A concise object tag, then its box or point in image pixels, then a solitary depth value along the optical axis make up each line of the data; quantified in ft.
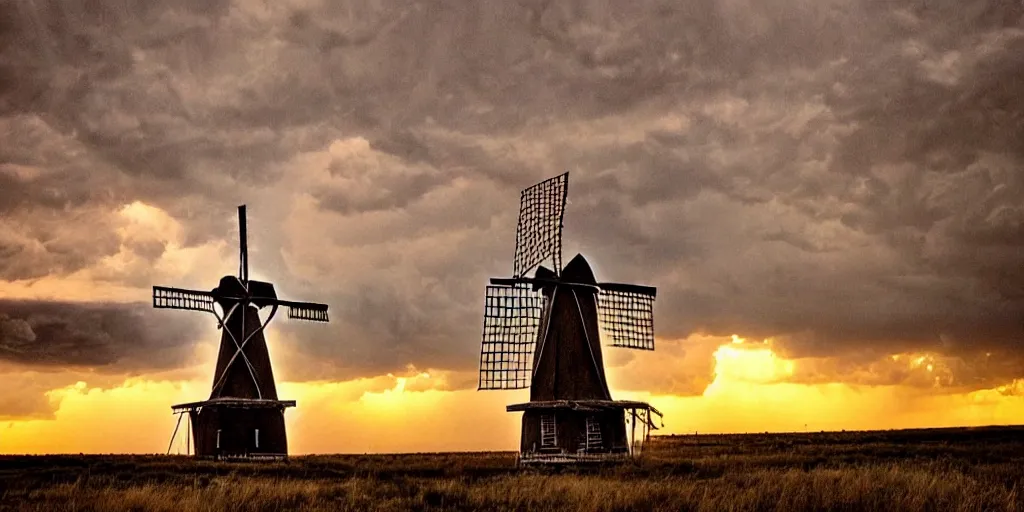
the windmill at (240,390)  157.65
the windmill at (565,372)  125.70
